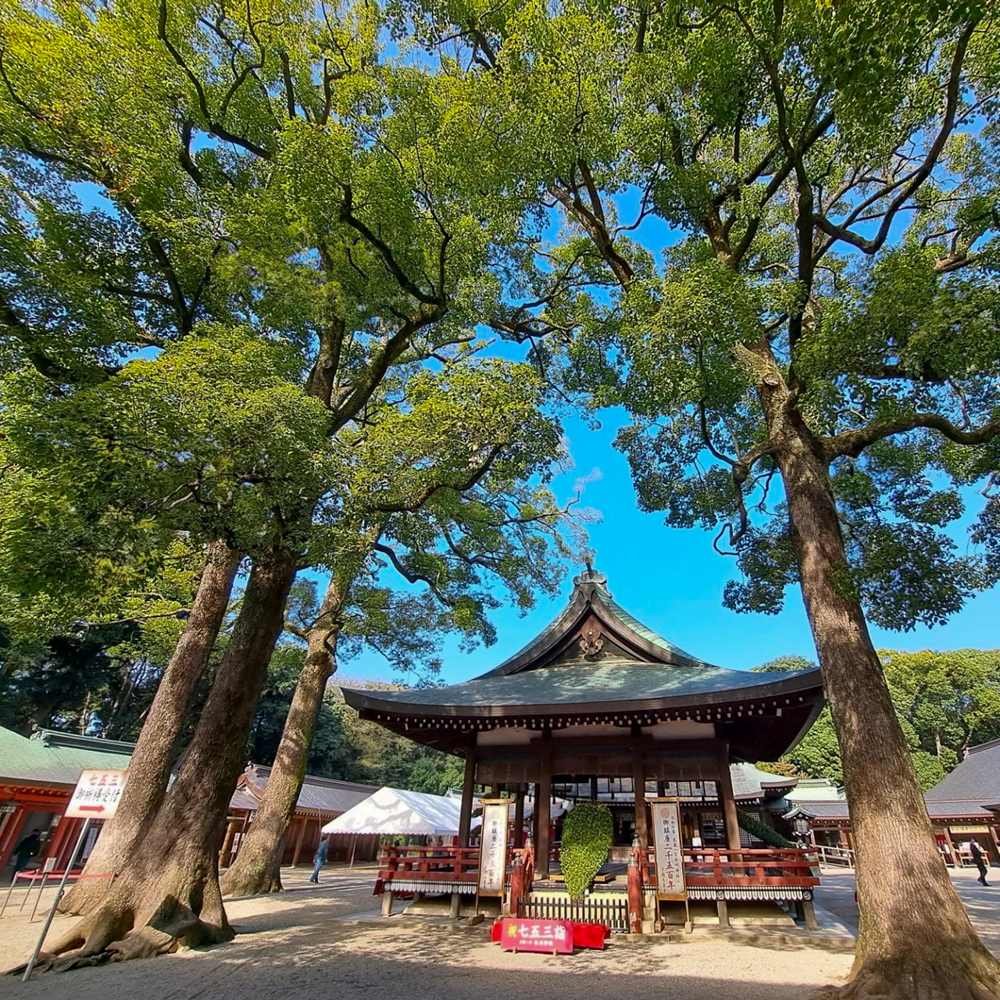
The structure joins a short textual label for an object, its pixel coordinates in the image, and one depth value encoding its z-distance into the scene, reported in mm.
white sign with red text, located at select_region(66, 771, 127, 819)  6059
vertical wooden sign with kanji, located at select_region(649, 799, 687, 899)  8289
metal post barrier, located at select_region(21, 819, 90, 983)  5555
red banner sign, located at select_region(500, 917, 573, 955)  7145
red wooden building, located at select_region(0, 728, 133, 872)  12484
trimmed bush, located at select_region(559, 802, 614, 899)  8258
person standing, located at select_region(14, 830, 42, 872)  15281
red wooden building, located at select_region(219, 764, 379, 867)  20641
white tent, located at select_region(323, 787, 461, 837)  16141
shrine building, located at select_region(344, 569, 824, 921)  8477
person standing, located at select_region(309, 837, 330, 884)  16364
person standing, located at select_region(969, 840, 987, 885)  16094
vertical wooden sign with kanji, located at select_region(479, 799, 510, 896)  8945
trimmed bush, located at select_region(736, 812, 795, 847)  15438
